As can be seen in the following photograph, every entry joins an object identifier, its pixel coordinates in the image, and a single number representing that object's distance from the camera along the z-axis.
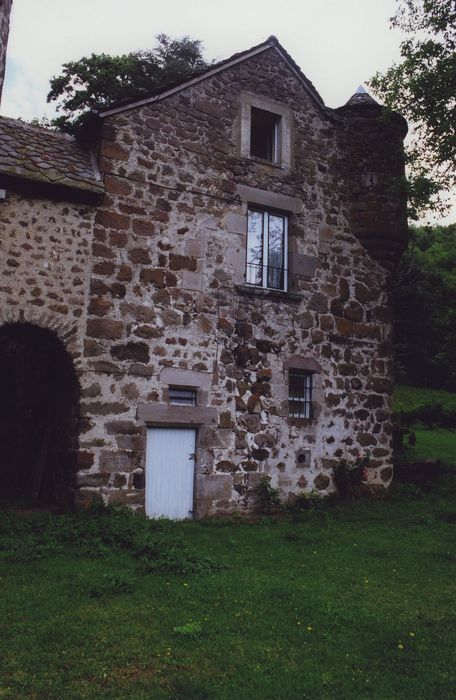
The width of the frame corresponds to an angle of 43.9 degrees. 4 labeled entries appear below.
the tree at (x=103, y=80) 20.00
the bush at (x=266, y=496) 10.60
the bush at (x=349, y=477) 11.62
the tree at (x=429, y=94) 11.26
